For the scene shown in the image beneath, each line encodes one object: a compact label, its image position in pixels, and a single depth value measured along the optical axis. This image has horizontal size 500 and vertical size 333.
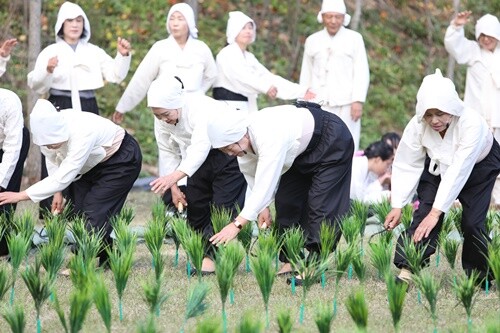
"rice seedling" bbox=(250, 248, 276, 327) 10.82
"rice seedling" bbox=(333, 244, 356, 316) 11.72
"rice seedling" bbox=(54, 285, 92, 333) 9.56
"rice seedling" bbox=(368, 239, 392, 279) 11.70
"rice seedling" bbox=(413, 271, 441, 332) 10.48
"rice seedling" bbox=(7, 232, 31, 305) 11.75
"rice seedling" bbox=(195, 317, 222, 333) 8.69
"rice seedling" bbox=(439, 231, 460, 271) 12.85
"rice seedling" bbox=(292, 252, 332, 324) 11.35
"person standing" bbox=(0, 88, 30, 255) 13.46
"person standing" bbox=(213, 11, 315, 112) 18.02
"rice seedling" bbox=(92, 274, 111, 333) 9.82
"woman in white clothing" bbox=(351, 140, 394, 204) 17.62
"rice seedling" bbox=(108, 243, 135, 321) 10.91
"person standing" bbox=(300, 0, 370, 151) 18.85
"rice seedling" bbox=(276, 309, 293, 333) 9.31
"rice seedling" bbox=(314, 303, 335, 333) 9.41
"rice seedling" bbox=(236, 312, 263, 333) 8.82
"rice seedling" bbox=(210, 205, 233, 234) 13.06
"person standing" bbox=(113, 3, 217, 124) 17.34
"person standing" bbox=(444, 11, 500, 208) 18.81
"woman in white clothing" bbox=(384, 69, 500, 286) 11.52
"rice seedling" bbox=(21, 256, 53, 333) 10.48
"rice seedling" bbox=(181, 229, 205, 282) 11.95
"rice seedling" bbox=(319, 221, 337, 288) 12.07
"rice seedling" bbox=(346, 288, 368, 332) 9.56
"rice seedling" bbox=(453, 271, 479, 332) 10.39
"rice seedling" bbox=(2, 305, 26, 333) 9.49
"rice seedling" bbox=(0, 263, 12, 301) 10.53
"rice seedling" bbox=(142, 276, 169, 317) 10.11
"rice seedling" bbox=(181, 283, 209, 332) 10.02
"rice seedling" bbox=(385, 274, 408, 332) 9.98
